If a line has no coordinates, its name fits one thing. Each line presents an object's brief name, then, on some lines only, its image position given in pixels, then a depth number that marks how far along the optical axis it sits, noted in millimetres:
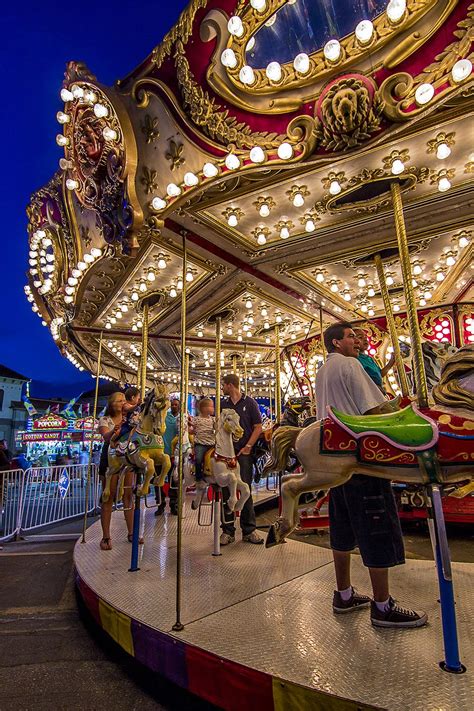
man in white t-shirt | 2104
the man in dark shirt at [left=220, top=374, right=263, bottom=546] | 4168
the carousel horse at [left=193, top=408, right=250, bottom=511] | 3834
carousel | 1901
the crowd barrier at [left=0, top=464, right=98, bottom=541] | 6223
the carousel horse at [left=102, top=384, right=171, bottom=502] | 3630
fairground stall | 18797
